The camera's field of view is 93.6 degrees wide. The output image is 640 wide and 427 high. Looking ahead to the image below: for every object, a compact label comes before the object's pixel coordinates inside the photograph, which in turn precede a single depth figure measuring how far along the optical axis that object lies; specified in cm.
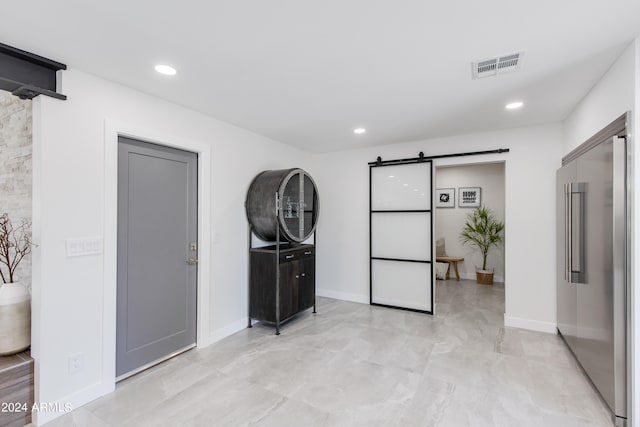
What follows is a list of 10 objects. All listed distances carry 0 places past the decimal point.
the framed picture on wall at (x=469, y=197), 625
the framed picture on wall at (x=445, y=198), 654
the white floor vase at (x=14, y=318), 202
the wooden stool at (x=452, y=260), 612
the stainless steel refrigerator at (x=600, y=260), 190
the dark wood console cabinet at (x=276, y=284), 350
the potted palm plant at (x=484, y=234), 582
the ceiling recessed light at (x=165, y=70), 214
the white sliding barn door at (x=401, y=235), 424
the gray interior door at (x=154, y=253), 251
